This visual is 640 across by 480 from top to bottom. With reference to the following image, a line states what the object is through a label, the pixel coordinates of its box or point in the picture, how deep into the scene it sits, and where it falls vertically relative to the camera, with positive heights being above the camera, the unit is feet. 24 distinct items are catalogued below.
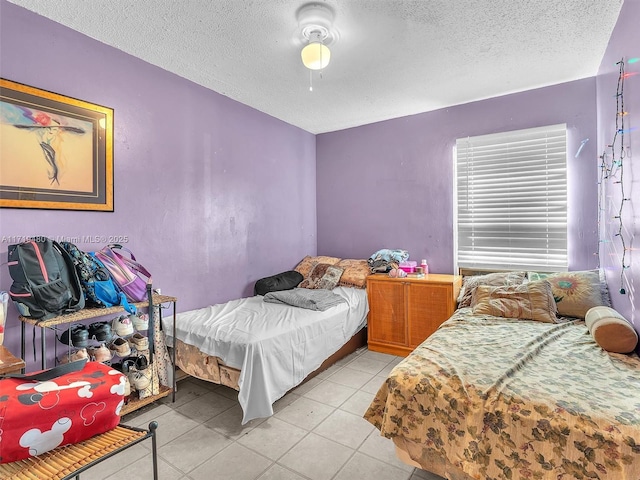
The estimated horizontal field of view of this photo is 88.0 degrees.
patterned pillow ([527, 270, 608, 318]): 8.22 -1.41
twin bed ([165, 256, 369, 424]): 7.12 -2.55
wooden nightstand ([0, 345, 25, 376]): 4.05 -1.58
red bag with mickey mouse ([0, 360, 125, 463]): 3.17 -1.72
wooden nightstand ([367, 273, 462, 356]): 10.66 -2.36
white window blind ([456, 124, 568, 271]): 10.32 +1.24
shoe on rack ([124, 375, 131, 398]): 7.22 -3.27
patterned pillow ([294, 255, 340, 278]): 13.67 -1.03
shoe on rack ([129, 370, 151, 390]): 7.40 -3.14
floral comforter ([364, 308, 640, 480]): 4.03 -2.35
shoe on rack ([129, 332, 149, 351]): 7.79 -2.44
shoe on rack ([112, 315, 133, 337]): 7.26 -1.91
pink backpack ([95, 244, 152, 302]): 7.18 -0.75
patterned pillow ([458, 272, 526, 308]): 9.71 -1.32
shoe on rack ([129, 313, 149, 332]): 7.59 -1.89
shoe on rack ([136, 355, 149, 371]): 7.50 -2.83
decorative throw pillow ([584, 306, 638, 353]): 5.89 -1.76
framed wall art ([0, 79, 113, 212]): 6.46 +1.89
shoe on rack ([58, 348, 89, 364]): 6.74 -2.38
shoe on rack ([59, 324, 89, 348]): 6.72 -2.00
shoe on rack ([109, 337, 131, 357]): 7.34 -2.41
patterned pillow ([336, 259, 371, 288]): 12.25 -1.36
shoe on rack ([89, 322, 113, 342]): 6.97 -1.96
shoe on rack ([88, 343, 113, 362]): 6.97 -2.42
